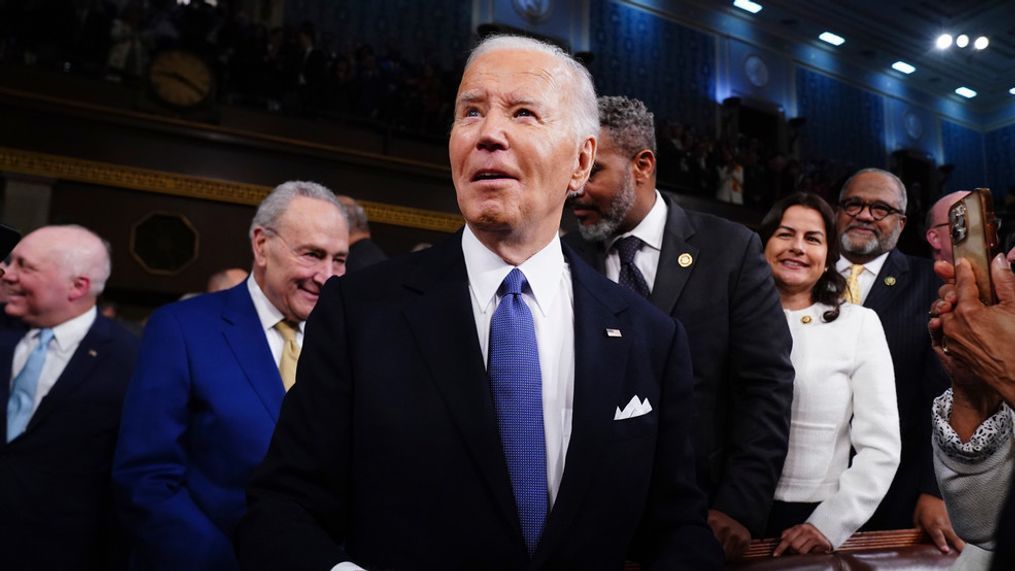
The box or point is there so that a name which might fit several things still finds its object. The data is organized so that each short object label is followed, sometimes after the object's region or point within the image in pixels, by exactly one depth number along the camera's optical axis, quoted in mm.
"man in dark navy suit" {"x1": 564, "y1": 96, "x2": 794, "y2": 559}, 1811
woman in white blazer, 1893
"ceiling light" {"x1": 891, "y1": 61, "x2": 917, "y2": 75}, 14234
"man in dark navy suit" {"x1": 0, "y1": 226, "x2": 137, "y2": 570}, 2418
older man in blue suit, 1753
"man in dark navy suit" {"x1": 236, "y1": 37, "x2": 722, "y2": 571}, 1184
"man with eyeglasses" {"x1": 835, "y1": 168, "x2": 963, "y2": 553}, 2314
